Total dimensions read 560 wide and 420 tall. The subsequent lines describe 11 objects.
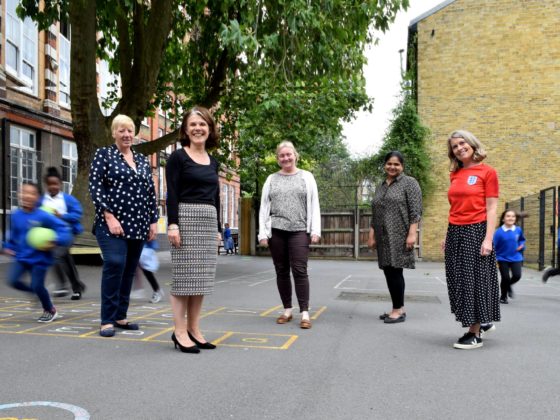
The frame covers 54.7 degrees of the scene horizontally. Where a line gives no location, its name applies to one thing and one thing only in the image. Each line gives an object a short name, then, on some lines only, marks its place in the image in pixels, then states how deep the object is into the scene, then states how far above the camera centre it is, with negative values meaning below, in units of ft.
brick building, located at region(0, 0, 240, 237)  56.18 +10.90
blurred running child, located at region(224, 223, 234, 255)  81.41 -5.75
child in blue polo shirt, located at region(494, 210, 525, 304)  26.50 -2.21
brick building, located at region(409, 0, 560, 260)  68.03 +14.95
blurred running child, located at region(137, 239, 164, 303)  24.20 -2.87
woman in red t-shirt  15.33 -1.12
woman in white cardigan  18.61 -0.66
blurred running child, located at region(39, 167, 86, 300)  21.55 -0.40
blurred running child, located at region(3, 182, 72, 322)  17.40 -1.34
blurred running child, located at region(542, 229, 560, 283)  28.91 -3.62
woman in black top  14.19 -0.59
